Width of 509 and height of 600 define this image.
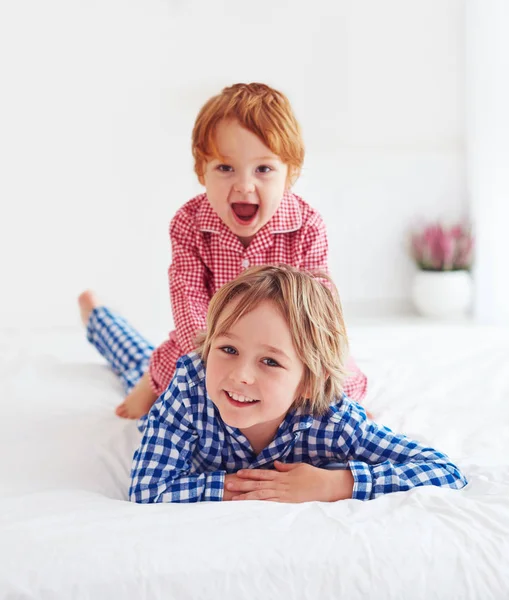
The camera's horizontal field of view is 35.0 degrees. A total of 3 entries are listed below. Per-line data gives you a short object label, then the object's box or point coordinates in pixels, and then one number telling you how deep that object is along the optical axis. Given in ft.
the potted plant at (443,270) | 12.78
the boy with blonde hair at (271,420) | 4.51
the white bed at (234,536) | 3.72
